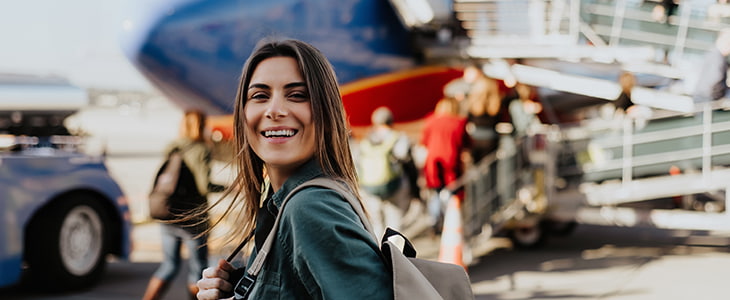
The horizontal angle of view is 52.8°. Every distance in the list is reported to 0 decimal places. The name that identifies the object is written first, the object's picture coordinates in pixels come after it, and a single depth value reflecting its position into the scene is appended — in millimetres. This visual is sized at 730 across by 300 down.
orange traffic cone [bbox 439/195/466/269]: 5688
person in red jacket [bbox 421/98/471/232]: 6570
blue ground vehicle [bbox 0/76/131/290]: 5555
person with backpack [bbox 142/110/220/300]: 4840
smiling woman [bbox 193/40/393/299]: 1149
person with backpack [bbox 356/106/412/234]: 6695
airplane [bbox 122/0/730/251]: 7457
